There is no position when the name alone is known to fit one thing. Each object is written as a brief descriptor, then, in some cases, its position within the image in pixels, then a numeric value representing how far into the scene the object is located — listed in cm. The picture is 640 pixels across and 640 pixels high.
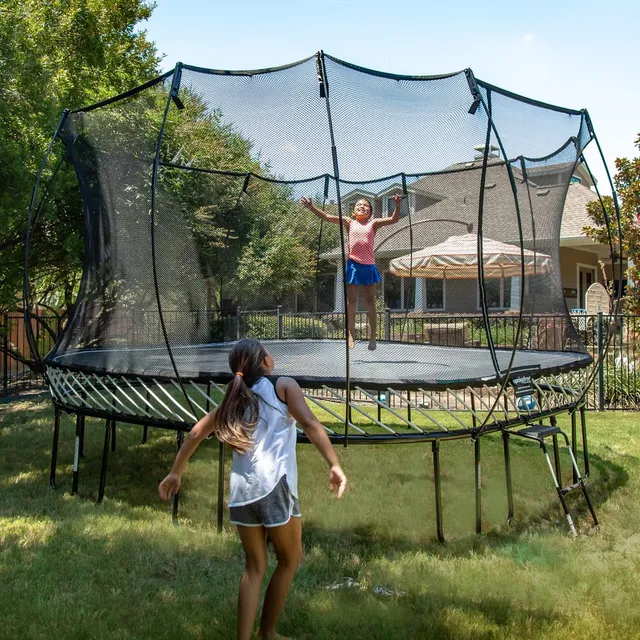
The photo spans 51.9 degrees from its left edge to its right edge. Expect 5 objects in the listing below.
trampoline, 427
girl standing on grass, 231
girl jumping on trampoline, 495
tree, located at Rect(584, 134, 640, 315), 839
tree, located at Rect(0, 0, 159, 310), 613
